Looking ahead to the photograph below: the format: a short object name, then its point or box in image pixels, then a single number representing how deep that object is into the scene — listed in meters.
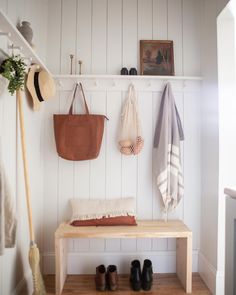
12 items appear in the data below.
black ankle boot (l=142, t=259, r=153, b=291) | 1.88
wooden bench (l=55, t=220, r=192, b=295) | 1.79
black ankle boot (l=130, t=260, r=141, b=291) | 1.87
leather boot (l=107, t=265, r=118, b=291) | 1.87
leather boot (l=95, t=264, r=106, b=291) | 1.87
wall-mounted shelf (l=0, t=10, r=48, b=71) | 1.16
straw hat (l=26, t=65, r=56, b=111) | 1.75
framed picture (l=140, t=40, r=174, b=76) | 2.19
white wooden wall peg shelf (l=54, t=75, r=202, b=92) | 2.15
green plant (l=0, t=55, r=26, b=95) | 1.26
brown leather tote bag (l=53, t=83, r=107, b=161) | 2.03
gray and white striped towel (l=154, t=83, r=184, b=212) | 2.02
